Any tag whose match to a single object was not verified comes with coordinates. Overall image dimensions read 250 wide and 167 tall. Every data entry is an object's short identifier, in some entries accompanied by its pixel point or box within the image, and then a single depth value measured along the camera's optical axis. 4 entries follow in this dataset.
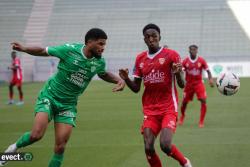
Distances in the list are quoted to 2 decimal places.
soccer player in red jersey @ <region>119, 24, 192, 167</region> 16.98
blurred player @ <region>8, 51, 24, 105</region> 46.75
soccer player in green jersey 16.64
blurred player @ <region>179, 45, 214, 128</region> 31.03
